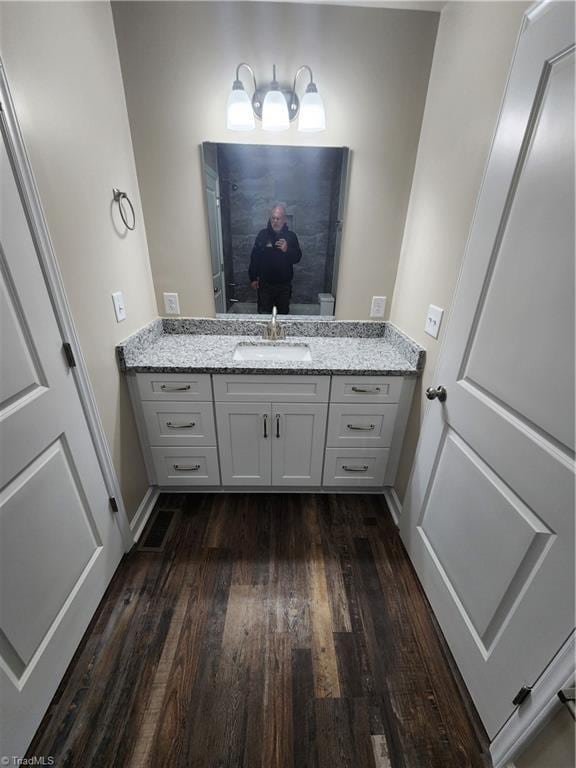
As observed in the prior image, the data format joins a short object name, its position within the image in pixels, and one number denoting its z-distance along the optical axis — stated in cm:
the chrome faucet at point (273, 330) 175
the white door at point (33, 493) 81
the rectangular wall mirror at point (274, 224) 151
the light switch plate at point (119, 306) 135
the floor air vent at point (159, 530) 151
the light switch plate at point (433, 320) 129
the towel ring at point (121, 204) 133
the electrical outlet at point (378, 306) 178
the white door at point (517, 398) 69
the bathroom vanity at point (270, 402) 147
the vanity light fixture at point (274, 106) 133
